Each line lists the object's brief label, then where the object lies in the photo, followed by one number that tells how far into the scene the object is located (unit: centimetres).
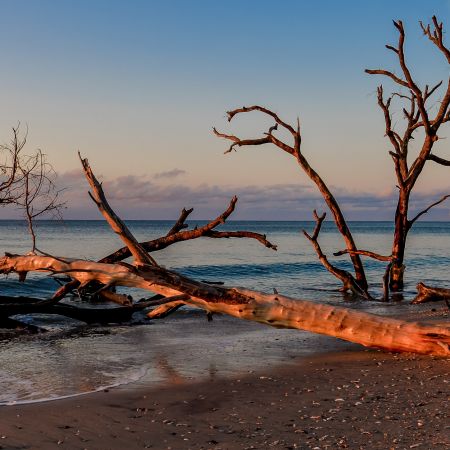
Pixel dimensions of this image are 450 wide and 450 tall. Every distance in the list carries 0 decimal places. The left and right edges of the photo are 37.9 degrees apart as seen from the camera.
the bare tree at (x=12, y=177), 1010
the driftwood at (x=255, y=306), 699
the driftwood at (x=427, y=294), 1243
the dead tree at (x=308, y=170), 1463
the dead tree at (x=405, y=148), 1391
